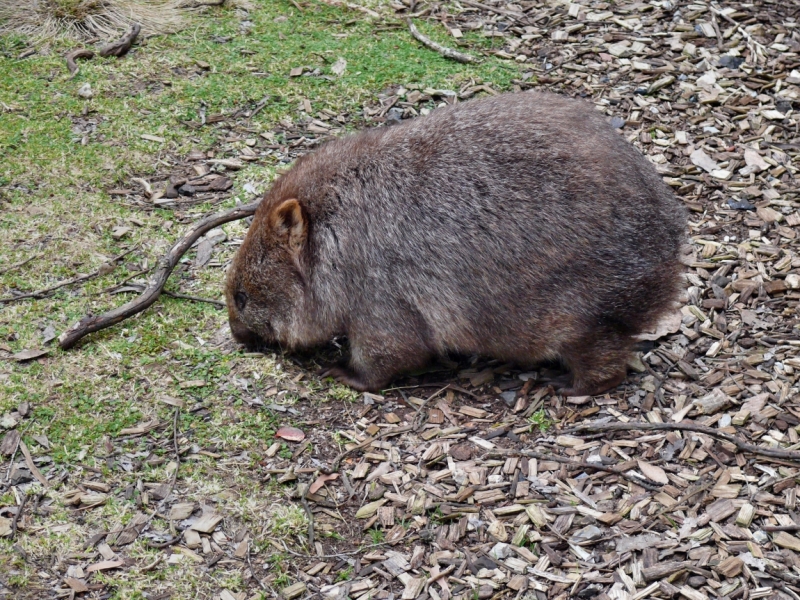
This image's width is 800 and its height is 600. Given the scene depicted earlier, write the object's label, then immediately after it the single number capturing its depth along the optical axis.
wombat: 4.67
